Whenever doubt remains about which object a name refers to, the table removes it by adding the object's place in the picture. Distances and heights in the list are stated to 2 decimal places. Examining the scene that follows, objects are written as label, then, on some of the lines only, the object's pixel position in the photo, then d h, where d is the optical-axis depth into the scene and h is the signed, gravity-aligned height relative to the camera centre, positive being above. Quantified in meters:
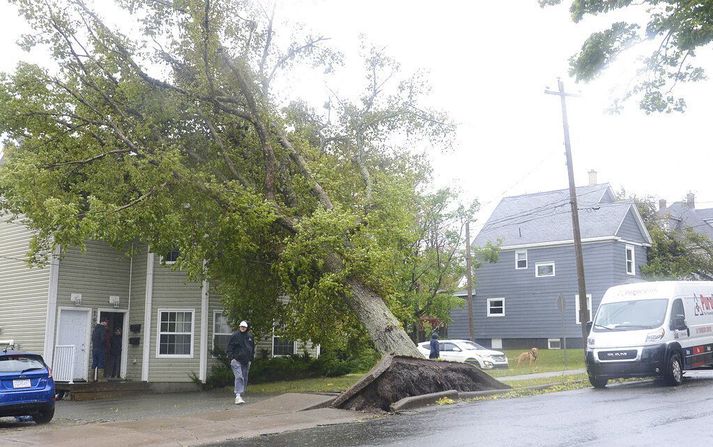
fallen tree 17.00 +4.38
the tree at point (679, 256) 39.59 +4.77
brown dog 30.73 -0.58
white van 15.81 +0.20
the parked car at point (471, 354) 29.49 -0.40
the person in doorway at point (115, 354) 23.81 -0.16
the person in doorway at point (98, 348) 22.12 +0.04
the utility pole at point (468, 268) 33.12 +3.51
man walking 15.88 -0.14
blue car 13.27 -0.68
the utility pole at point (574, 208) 24.06 +4.51
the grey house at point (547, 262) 38.38 +4.39
